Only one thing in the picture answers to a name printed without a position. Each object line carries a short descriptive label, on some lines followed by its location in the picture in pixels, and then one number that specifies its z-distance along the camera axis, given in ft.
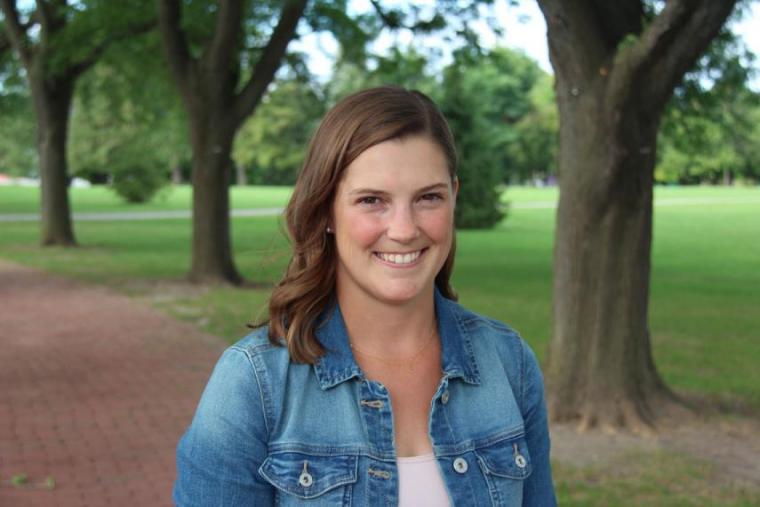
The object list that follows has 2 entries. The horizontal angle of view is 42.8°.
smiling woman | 5.86
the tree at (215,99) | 49.16
